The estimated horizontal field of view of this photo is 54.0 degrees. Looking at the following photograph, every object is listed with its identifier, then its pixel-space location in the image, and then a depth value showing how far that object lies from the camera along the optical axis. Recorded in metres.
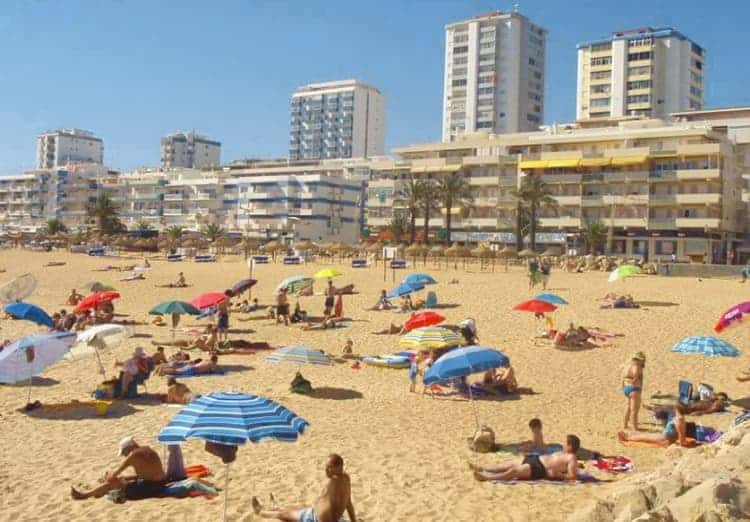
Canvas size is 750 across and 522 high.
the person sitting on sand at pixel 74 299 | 27.73
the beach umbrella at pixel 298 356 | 12.84
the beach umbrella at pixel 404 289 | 22.88
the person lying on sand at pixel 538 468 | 8.48
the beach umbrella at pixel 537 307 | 17.47
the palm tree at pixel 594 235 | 55.97
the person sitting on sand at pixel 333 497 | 6.64
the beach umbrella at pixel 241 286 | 22.00
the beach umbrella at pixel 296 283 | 23.84
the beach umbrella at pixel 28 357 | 11.95
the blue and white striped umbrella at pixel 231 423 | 6.98
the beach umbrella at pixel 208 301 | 18.48
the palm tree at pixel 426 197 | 62.50
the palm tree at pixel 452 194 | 62.41
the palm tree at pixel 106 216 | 81.31
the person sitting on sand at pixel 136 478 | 7.78
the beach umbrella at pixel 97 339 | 13.80
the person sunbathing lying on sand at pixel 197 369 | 14.82
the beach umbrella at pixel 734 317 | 12.95
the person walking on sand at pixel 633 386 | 10.92
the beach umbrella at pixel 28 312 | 15.77
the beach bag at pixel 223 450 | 7.03
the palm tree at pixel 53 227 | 87.44
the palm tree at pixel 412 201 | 62.88
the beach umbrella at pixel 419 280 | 23.54
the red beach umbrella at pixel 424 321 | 16.12
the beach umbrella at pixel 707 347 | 12.30
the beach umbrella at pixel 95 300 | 20.72
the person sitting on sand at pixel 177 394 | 12.41
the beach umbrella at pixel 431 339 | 13.36
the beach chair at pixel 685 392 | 11.85
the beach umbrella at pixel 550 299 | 18.85
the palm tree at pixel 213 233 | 71.15
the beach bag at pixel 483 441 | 9.70
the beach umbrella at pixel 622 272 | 24.59
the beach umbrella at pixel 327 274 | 26.08
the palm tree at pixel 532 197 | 56.78
